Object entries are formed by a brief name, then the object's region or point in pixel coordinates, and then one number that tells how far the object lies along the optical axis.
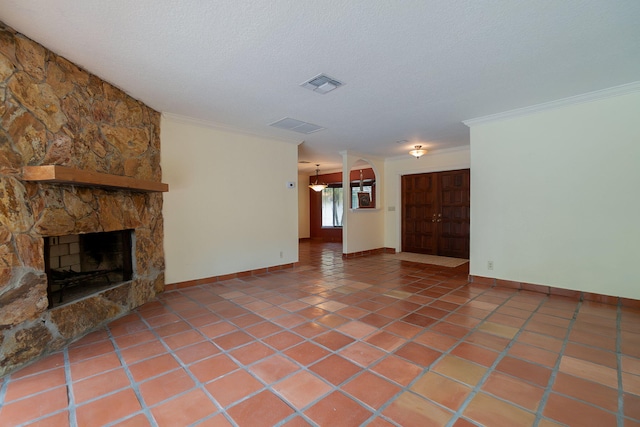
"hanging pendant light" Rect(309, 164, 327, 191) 9.00
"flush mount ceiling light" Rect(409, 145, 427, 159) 5.66
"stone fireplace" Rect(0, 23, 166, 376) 2.01
